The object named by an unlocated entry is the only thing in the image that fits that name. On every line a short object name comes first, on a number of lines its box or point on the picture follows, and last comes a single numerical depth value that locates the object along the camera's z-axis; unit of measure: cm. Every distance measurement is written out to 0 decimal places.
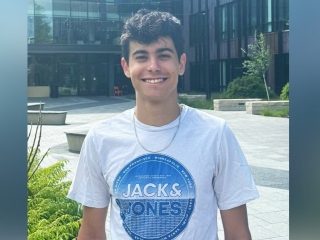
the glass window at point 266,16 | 2909
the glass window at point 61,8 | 3519
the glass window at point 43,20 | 3491
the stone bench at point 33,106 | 2044
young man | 178
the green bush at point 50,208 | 416
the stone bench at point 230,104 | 2409
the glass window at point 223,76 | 3362
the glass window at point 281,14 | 2806
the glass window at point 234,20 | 3209
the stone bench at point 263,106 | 2181
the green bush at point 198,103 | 2621
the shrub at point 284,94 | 2369
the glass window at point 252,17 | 3036
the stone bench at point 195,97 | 2898
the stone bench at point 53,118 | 1777
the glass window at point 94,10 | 3625
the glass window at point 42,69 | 3753
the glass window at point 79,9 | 3572
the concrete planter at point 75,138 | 1102
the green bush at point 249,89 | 2623
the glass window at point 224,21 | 3322
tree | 2589
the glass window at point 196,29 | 3597
